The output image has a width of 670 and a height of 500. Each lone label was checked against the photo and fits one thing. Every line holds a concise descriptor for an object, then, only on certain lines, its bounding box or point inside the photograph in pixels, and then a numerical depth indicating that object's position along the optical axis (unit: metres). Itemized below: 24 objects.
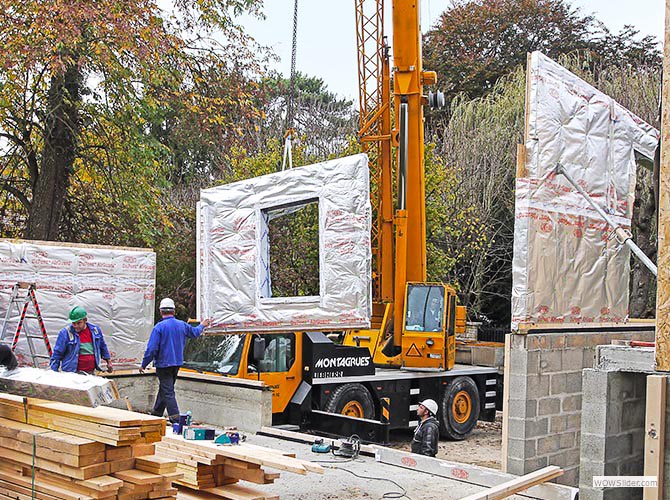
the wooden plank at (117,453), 6.35
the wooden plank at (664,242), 4.98
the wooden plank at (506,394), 8.37
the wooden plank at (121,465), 6.35
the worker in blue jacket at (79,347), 10.02
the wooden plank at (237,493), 7.05
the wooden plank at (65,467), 6.16
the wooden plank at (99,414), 6.25
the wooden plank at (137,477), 6.23
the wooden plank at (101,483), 6.05
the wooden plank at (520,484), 7.26
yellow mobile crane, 12.57
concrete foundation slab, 11.24
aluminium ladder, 10.90
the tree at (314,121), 26.61
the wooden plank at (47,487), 6.25
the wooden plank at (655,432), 4.90
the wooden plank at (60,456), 6.18
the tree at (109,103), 13.91
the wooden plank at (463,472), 8.01
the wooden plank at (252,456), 6.55
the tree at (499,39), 31.89
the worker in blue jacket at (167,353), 10.90
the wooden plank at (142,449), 6.42
